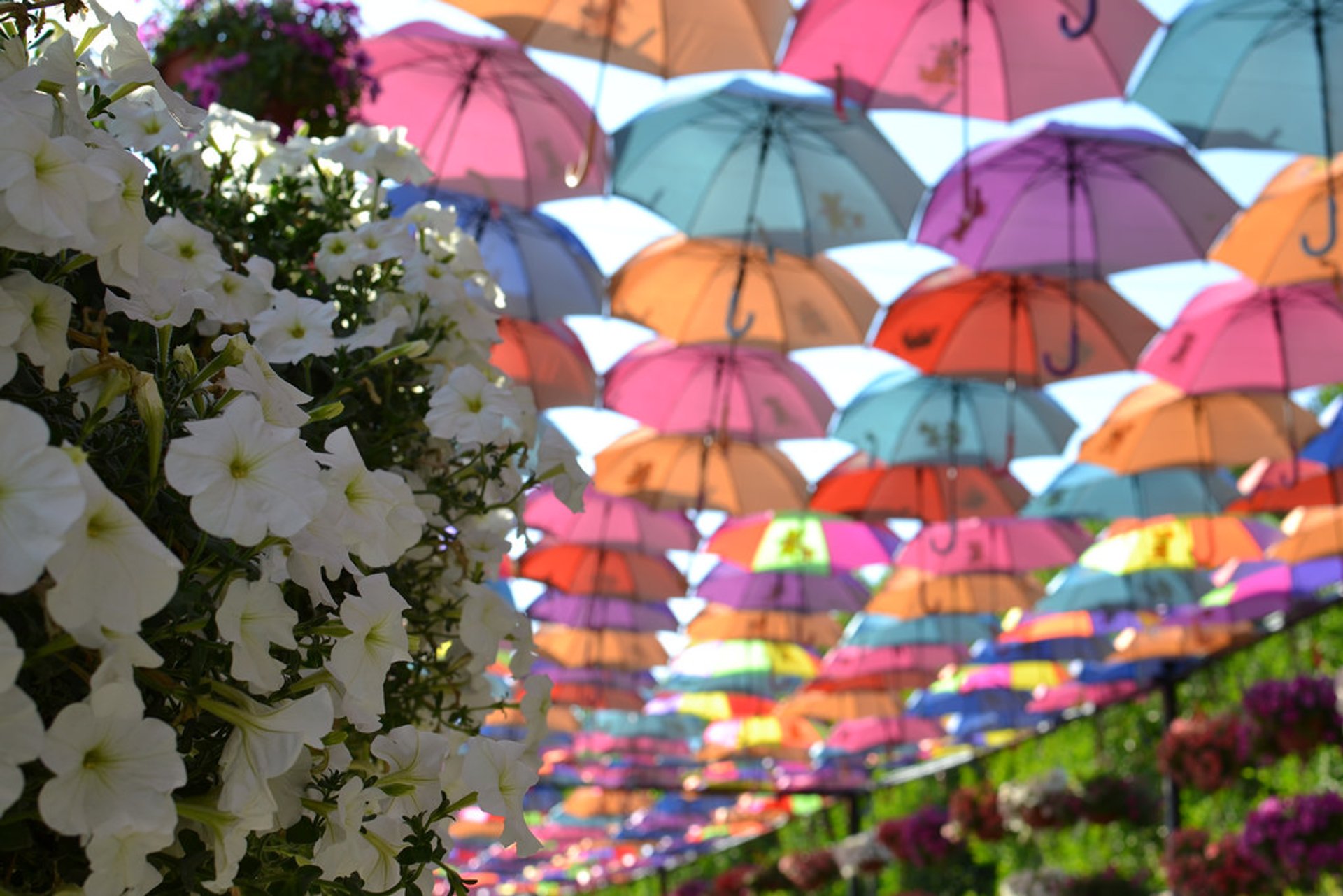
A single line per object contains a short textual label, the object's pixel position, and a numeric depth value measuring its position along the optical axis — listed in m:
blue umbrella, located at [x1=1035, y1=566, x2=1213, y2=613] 10.98
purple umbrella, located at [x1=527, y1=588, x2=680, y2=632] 12.09
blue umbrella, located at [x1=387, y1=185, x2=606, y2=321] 6.43
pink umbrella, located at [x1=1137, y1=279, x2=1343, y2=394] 7.37
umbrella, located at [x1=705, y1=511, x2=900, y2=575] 11.04
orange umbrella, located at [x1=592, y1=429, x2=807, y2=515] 9.22
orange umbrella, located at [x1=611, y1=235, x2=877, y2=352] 7.12
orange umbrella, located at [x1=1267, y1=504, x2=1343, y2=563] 9.72
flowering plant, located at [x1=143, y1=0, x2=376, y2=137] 3.08
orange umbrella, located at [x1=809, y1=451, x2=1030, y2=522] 9.56
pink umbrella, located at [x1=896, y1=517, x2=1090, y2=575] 10.93
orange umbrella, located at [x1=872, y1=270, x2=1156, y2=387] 7.34
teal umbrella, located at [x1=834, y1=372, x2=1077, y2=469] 8.73
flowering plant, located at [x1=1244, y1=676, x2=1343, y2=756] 6.95
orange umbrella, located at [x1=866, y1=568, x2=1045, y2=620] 11.55
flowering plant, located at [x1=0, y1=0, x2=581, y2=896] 0.71
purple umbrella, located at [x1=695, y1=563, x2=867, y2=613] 11.79
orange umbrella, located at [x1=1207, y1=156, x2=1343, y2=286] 6.31
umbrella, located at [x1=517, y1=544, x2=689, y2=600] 11.12
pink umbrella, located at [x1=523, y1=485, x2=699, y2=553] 10.41
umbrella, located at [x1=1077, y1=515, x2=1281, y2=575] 10.16
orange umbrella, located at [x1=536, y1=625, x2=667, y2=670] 13.56
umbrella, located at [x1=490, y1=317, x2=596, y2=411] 7.16
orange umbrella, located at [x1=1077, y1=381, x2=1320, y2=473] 8.36
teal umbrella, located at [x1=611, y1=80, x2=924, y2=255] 6.24
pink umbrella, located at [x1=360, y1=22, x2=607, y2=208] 5.69
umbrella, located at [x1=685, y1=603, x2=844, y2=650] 13.21
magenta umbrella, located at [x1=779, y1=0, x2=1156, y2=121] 5.24
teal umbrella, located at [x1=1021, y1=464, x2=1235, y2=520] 9.74
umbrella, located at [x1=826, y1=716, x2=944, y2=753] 15.73
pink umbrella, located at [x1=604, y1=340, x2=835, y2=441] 8.16
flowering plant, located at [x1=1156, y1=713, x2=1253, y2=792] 7.81
